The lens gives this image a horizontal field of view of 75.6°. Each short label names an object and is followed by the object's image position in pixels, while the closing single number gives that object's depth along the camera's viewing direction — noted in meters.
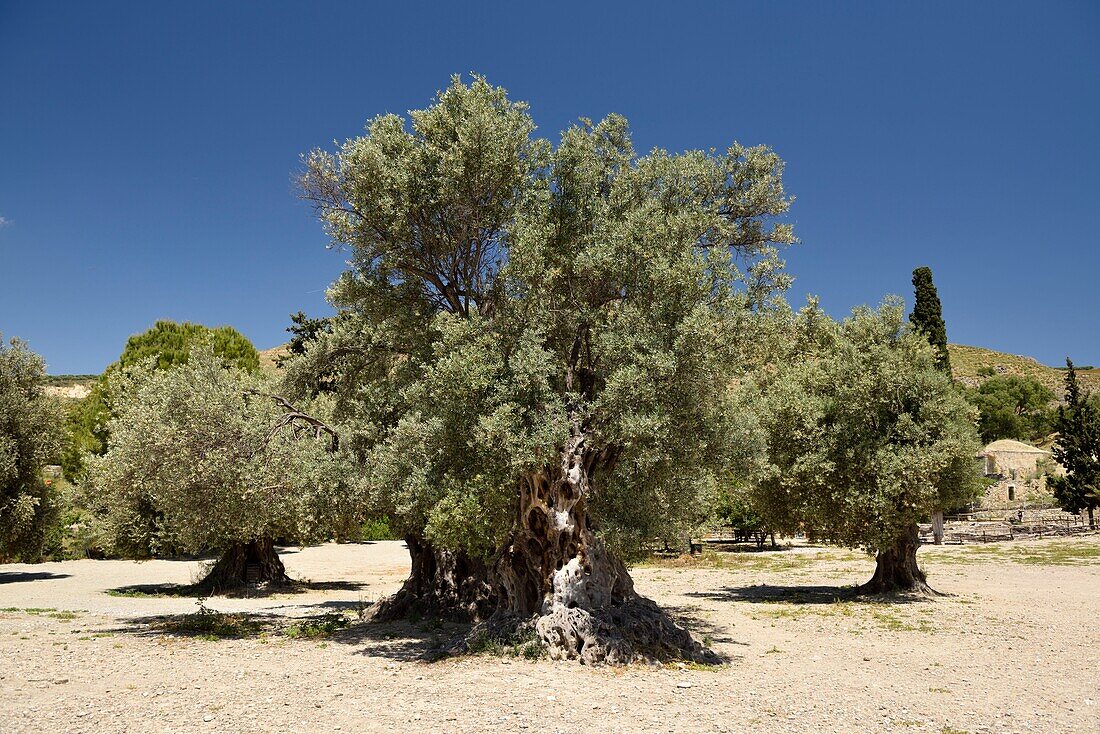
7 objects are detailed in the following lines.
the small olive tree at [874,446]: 21.47
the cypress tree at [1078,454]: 48.69
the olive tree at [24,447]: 26.36
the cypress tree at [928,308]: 59.44
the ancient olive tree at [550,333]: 12.87
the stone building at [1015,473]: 67.12
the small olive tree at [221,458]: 15.12
